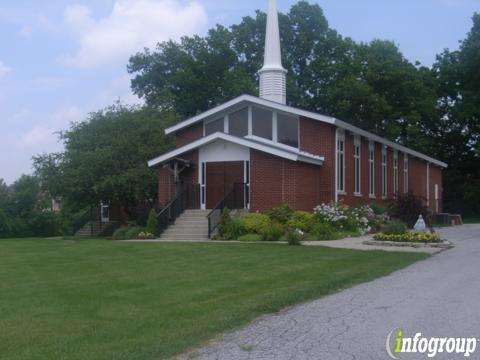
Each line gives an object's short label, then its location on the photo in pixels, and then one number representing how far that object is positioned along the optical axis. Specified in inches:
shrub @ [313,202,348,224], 966.2
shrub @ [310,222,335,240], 885.8
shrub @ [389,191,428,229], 1087.0
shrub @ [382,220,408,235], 836.6
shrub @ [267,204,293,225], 943.7
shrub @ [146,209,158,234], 982.4
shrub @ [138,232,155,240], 965.8
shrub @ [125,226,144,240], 988.6
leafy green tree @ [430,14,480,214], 2004.2
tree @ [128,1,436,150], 1908.2
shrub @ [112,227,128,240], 1006.2
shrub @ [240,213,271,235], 911.7
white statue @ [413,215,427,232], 892.6
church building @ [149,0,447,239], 1022.4
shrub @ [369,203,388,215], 1136.2
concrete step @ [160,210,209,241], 971.3
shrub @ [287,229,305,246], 795.8
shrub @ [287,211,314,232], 920.9
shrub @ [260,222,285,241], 878.9
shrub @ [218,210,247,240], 919.0
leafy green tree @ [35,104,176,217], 1195.3
